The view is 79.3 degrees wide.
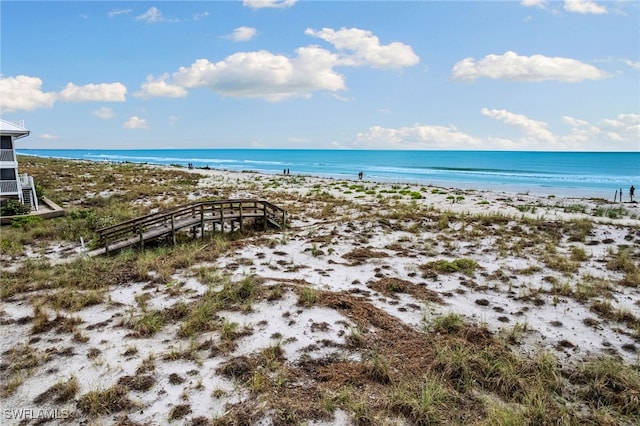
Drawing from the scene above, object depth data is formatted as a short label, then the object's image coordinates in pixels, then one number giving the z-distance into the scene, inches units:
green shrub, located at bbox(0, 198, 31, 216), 715.4
